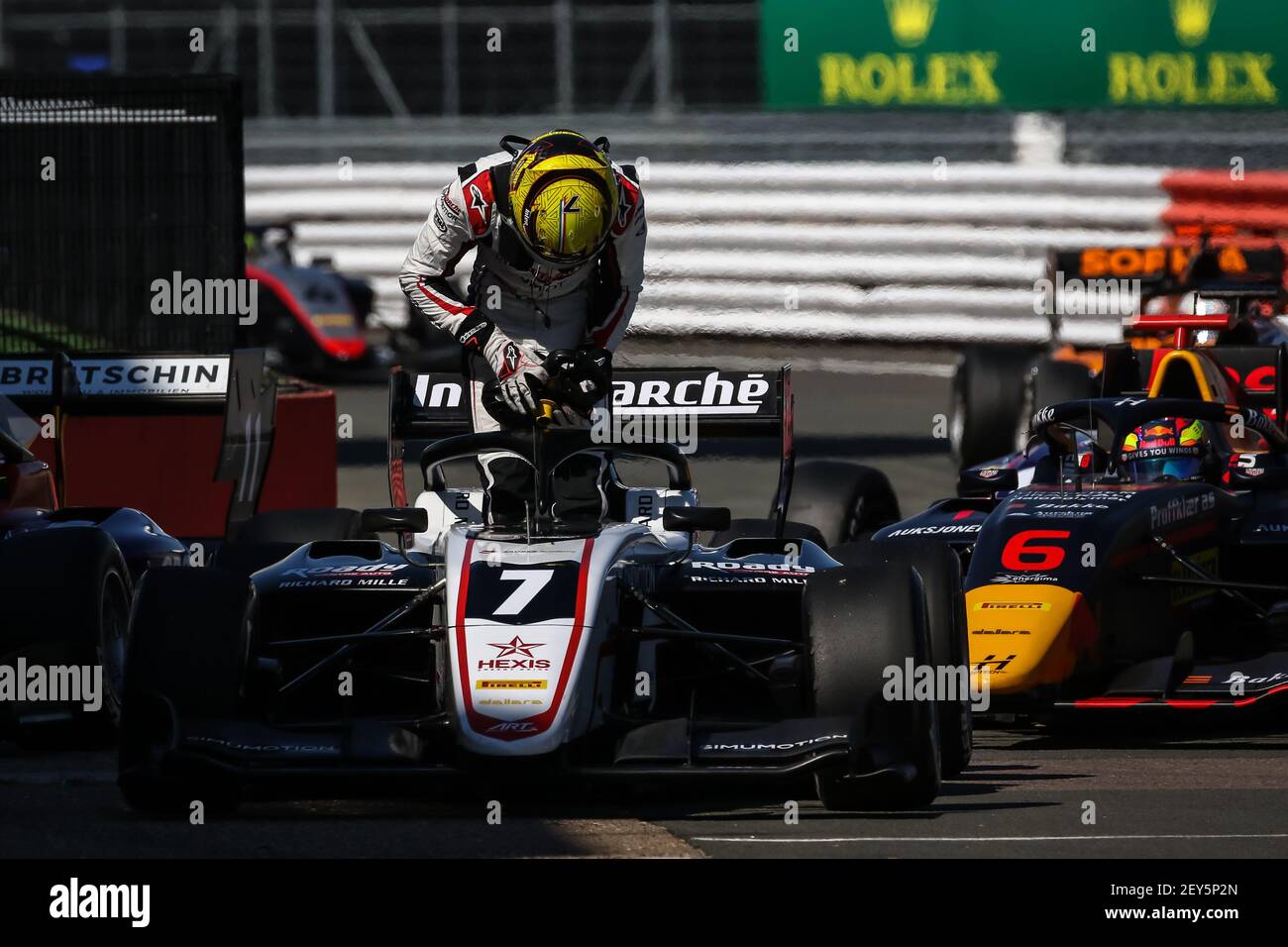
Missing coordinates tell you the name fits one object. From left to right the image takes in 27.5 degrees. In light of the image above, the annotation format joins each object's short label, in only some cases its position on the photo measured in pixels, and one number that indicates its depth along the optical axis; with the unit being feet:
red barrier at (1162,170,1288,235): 62.44
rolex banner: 61.93
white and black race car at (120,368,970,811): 20.75
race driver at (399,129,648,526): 24.82
